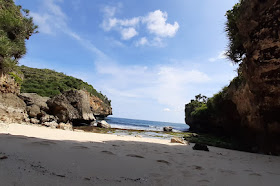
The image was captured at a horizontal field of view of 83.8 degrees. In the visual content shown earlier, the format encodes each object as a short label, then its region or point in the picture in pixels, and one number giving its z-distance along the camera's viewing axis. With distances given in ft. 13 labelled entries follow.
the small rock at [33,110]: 44.30
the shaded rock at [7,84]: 31.76
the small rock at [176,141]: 30.55
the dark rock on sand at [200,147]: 23.28
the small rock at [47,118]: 45.07
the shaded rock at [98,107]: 154.30
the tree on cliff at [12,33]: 30.99
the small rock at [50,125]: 38.95
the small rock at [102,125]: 71.05
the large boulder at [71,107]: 54.39
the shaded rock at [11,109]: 28.14
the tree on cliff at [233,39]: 32.80
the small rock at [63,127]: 37.41
